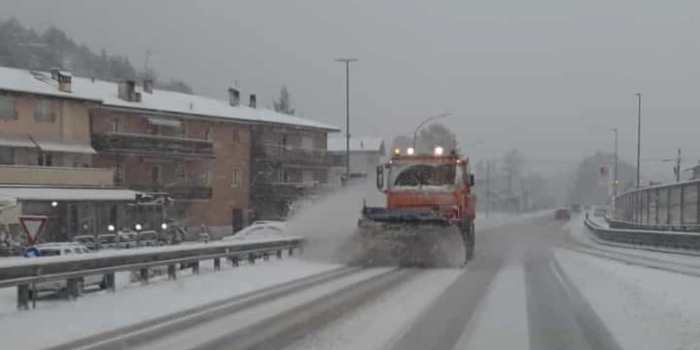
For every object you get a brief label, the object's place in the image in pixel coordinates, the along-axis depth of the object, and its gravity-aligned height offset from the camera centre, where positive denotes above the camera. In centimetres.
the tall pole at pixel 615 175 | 8784 -149
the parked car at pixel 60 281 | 1573 -233
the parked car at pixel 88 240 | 3878 -382
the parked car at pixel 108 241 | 3978 -396
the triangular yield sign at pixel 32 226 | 1711 -134
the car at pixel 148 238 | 4334 -418
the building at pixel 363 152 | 11538 +77
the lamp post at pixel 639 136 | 6588 +168
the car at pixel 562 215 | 11269 -695
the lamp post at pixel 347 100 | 5522 +350
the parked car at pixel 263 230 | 3725 -311
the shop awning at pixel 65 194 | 4486 -197
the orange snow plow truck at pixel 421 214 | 2406 -150
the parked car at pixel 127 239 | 4056 -406
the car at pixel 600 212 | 11402 -696
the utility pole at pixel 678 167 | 7692 -61
